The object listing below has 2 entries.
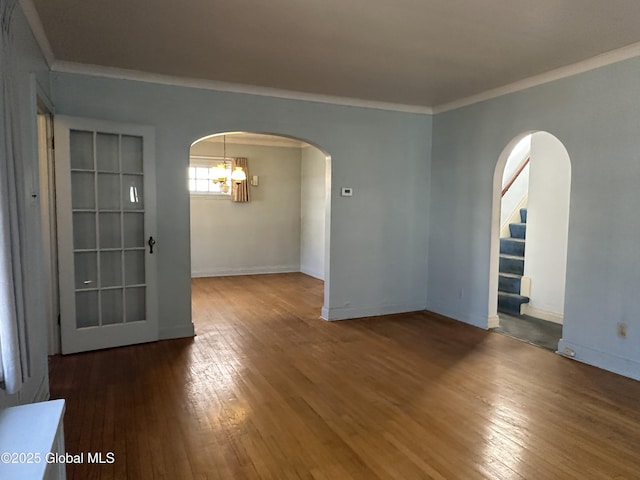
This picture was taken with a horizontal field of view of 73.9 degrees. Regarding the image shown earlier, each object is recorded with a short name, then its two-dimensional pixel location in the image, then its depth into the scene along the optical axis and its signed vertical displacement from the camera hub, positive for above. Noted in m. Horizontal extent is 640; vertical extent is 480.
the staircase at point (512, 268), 5.76 -0.81
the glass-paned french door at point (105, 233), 3.96 -0.26
